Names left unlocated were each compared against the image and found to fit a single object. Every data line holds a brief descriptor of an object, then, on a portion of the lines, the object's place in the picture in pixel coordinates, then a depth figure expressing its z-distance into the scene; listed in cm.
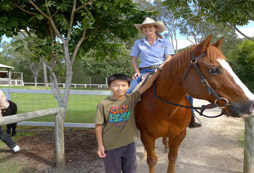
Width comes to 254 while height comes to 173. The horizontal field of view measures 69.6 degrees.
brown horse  162
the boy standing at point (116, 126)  209
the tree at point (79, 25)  389
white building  3082
